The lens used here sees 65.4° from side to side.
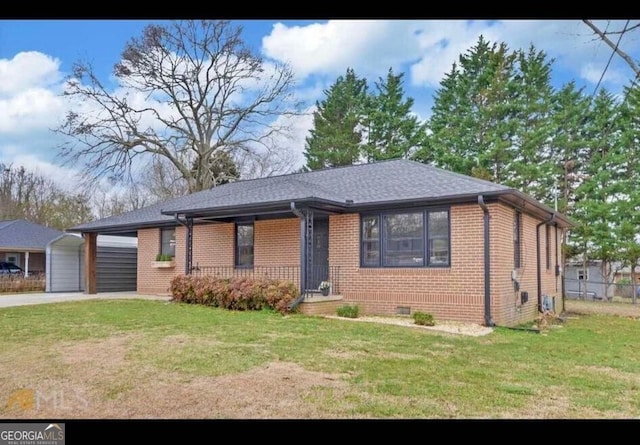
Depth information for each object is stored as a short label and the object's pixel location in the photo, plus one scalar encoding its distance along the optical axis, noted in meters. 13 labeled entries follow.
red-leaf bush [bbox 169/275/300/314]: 10.62
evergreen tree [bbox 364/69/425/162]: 26.62
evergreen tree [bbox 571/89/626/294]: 21.56
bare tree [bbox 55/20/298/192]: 24.12
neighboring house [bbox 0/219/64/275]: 23.14
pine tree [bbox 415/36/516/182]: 23.77
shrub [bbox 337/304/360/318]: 10.41
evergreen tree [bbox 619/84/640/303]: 20.94
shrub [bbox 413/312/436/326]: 9.32
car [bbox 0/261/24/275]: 22.99
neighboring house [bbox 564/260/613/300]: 22.94
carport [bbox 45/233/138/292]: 18.00
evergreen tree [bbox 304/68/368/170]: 27.36
